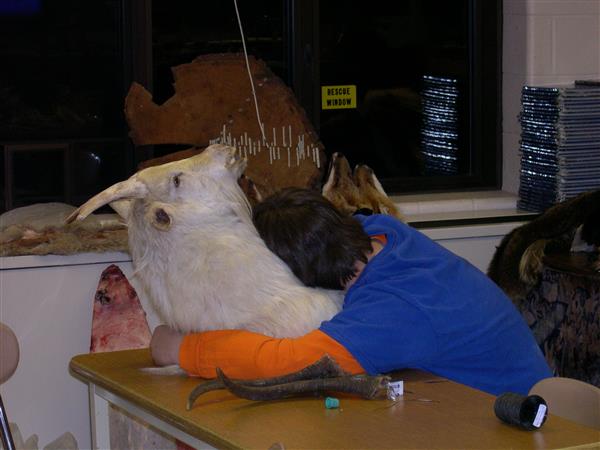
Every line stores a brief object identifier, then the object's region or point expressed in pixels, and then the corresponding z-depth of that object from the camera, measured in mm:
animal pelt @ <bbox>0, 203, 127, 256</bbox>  3322
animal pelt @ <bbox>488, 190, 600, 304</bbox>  3574
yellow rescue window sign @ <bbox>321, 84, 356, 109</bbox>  4098
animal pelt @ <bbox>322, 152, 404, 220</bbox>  3574
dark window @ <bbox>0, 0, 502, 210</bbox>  3691
